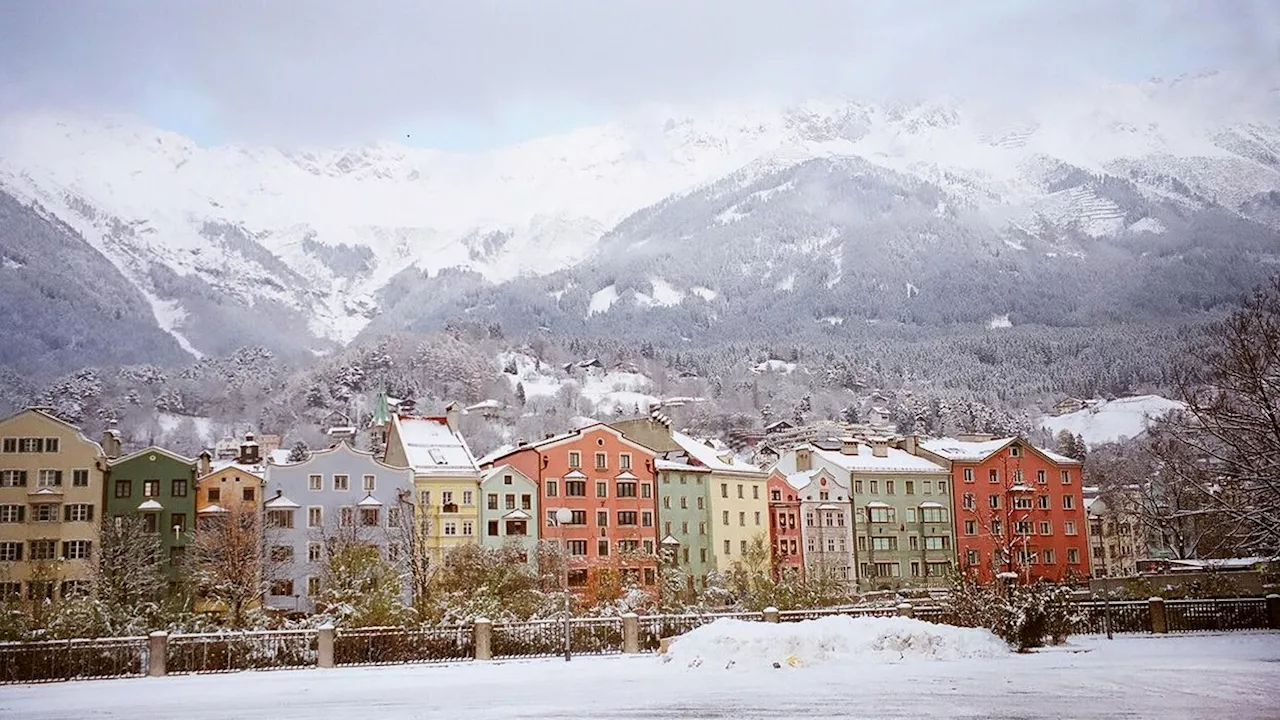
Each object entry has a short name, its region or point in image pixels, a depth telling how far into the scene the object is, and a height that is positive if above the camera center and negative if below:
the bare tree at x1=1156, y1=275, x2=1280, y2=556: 34.31 +3.26
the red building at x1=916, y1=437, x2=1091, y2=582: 93.19 +3.92
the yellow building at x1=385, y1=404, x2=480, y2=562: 75.50 +5.21
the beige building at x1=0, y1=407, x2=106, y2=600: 68.19 +4.69
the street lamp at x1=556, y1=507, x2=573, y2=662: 36.88 +1.57
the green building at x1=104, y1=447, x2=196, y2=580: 70.88 +4.90
